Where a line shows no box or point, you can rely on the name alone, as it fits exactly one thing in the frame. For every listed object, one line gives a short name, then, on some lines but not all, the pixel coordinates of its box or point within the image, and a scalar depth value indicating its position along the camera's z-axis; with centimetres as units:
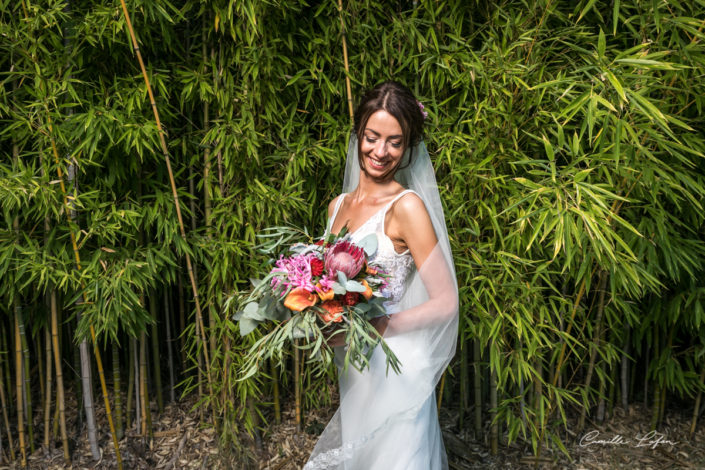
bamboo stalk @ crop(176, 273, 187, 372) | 267
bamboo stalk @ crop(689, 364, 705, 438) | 266
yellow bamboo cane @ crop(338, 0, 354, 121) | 212
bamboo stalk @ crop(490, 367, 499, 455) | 256
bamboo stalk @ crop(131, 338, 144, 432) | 268
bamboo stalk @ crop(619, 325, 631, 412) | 281
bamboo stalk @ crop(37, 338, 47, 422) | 263
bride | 150
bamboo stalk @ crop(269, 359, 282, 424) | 260
